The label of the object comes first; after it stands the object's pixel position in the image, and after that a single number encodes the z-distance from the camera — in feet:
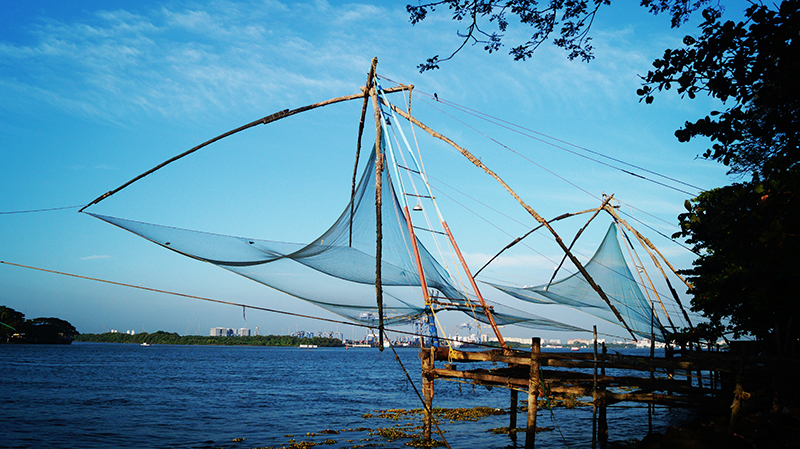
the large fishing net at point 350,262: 24.79
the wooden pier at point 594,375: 22.26
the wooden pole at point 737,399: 21.48
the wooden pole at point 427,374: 28.55
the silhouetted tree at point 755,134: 15.46
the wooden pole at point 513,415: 36.58
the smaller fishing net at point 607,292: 38.04
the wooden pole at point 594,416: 23.83
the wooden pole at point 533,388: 24.42
